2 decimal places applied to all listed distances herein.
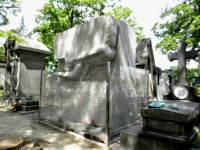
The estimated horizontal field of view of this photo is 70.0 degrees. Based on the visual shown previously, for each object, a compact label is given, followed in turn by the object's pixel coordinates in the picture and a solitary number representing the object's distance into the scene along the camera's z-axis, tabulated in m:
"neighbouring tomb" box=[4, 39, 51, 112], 9.81
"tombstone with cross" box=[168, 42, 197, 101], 5.04
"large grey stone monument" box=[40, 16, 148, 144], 4.37
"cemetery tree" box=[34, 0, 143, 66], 15.48
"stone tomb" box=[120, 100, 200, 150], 2.85
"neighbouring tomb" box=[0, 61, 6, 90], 18.04
